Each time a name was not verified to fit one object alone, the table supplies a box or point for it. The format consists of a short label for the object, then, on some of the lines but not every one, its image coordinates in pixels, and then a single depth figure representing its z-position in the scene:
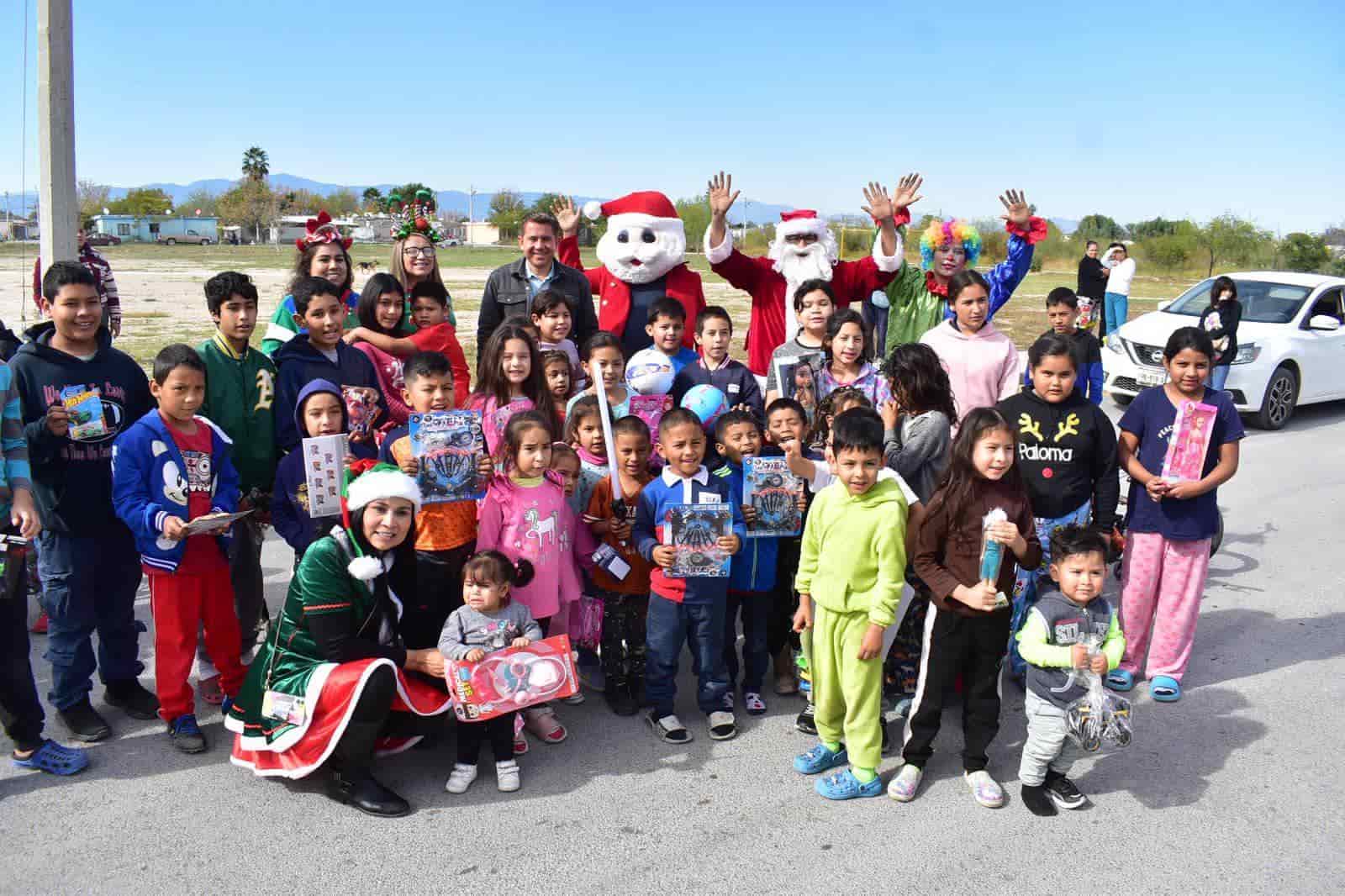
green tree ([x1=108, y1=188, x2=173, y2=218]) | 89.81
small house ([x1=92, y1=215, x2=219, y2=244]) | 77.69
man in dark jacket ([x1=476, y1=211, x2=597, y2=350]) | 6.21
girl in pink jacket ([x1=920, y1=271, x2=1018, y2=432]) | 5.33
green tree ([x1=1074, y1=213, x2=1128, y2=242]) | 56.88
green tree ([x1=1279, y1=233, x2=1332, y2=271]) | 38.88
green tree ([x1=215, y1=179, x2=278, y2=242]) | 77.81
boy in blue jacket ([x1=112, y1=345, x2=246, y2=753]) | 4.07
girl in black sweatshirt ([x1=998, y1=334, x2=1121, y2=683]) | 4.62
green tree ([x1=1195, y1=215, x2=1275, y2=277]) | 42.62
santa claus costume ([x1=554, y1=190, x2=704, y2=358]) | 6.38
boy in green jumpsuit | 3.87
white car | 11.86
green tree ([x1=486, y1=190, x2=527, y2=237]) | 84.00
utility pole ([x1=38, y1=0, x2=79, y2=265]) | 6.22
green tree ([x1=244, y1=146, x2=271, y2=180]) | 90.32
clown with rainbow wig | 6.52
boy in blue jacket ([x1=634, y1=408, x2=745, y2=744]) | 4.36
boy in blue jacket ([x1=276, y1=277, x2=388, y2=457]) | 4.73
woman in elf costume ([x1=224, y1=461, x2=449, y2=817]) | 3.75
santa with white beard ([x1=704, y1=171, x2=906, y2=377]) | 6.50
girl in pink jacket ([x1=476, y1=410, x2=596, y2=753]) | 4.31
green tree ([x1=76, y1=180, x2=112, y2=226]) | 83.69
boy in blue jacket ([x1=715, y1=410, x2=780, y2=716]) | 4.58
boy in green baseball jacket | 4.60
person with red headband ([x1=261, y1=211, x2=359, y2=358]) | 5.23
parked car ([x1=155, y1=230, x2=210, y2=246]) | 72.38
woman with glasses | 5.99
